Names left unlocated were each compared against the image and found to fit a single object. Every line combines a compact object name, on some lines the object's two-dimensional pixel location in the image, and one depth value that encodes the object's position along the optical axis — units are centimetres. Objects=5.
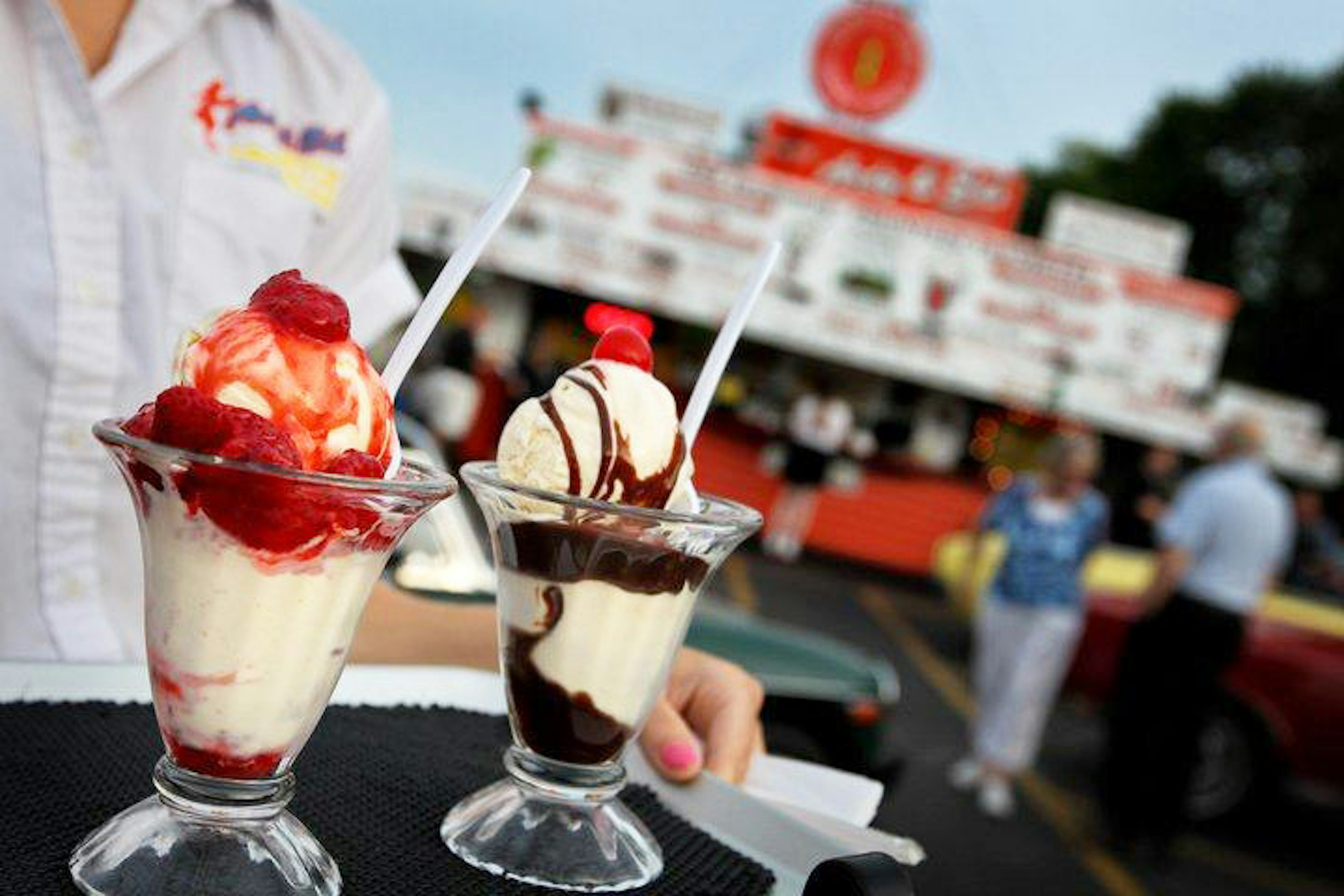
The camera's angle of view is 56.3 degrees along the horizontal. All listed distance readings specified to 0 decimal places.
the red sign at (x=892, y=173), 1427
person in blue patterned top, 554
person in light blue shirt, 503
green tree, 2778
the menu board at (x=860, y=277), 1363
